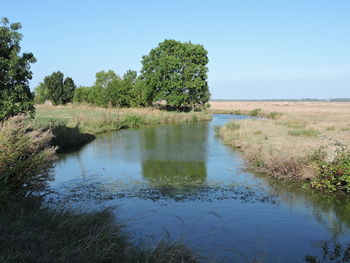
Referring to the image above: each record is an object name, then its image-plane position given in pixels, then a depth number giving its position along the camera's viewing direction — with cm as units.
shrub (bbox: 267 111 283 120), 4517
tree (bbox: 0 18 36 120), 1572
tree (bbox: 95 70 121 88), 7288
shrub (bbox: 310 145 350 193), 1157
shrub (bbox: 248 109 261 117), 5434
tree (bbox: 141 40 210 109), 4975
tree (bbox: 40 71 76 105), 6412
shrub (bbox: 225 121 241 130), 2904
